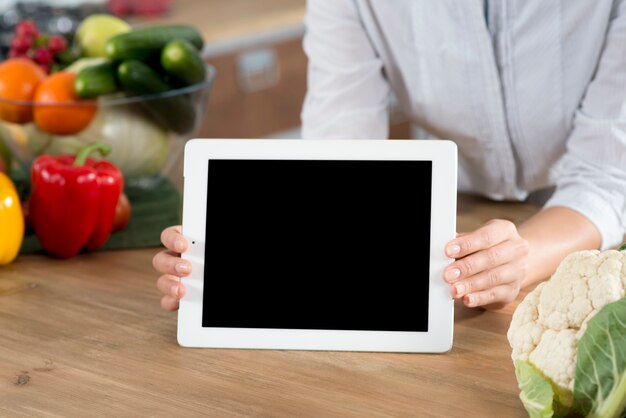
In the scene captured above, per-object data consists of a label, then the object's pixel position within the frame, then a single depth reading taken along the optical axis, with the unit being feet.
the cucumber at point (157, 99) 4.97
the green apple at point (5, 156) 5.17
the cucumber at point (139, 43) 5.02
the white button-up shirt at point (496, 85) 4.67
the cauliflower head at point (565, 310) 3.27
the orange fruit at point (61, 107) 4.91
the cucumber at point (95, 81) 4.90
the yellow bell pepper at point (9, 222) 4.50
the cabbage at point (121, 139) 5.03
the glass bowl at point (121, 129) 4.96
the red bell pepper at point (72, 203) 4.60
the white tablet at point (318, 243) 3.79
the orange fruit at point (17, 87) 4.93
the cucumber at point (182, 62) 5.04
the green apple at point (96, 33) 5.27
